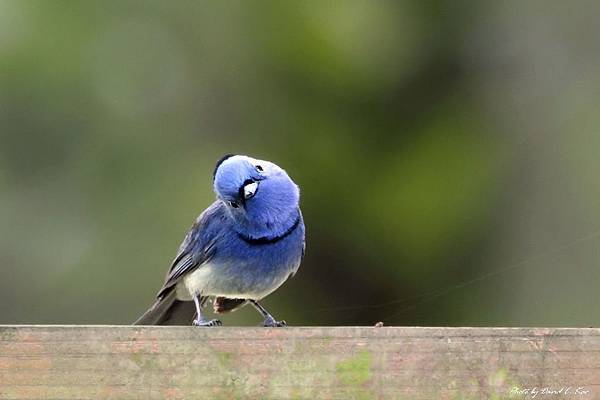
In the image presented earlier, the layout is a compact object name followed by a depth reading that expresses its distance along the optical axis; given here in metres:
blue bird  8.50
